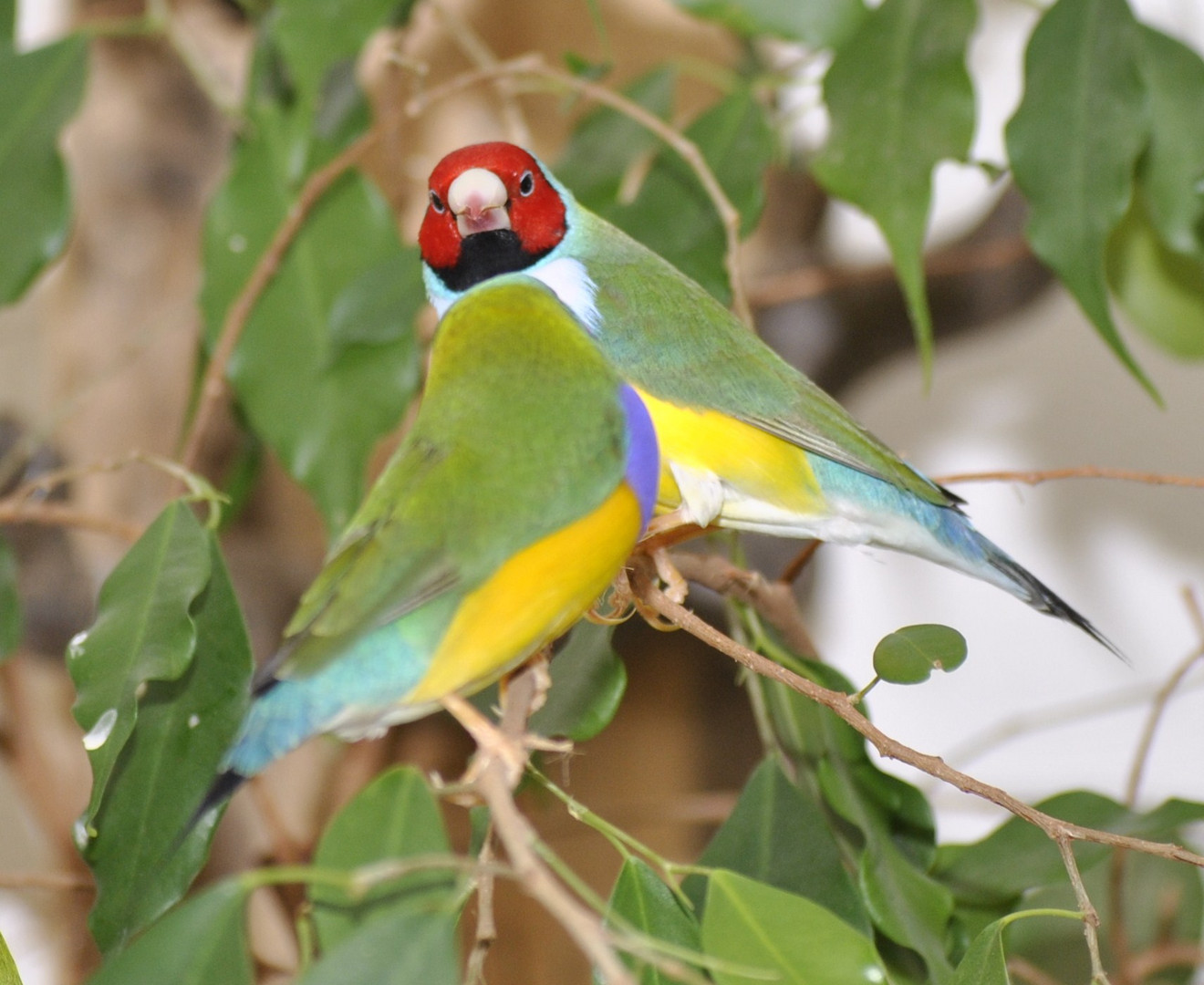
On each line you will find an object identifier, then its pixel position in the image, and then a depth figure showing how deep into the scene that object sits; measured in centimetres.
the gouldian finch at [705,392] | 207
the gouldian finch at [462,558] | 201
